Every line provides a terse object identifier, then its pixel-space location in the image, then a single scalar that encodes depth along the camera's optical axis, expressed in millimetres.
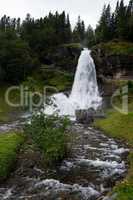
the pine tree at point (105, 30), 84762
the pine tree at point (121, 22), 80162
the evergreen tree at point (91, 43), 87712
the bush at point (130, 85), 59575
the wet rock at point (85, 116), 43669
